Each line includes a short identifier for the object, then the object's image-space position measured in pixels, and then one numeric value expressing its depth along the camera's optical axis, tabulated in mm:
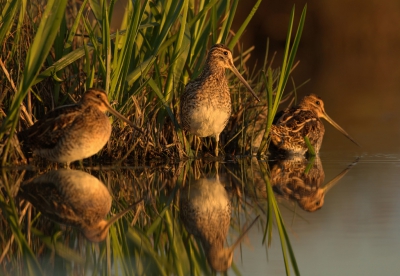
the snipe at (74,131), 13461
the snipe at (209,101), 15094
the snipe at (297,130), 16859
